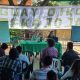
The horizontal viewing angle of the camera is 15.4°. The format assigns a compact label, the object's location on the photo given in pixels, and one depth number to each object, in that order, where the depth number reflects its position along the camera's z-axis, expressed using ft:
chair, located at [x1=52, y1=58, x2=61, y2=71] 23.32
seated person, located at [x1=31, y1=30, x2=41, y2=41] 40.50
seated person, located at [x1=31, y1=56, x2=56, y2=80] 16.06
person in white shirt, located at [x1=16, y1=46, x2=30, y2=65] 21.11
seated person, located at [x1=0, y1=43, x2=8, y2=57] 24.90
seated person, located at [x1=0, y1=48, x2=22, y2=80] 17.69
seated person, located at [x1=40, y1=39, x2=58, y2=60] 24.99
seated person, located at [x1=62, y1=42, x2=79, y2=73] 22.93
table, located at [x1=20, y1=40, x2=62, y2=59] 37.92
